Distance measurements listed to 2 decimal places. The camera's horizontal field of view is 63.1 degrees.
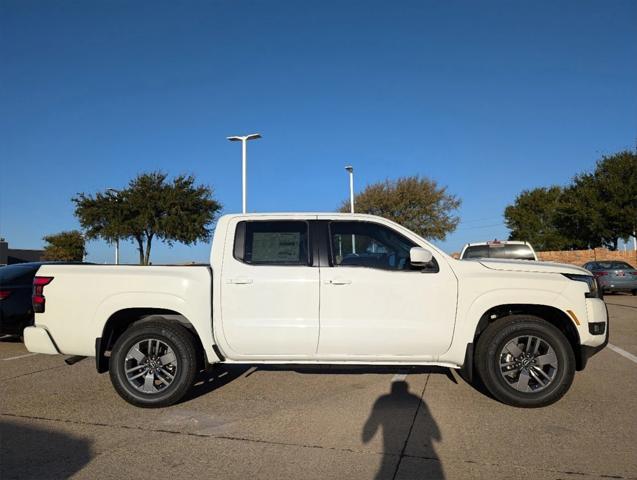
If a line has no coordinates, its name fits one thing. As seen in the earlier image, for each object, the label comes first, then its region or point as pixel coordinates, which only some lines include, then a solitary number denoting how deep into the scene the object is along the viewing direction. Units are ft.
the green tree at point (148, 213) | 97.81
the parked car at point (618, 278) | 63.82
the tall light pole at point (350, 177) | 99.40
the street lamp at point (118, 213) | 98.43
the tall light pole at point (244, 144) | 72.23
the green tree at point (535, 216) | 175.94
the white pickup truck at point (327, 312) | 17.07
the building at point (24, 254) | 159.22
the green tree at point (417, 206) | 126.11
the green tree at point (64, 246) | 172.86
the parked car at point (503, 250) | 36.83
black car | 28.45
